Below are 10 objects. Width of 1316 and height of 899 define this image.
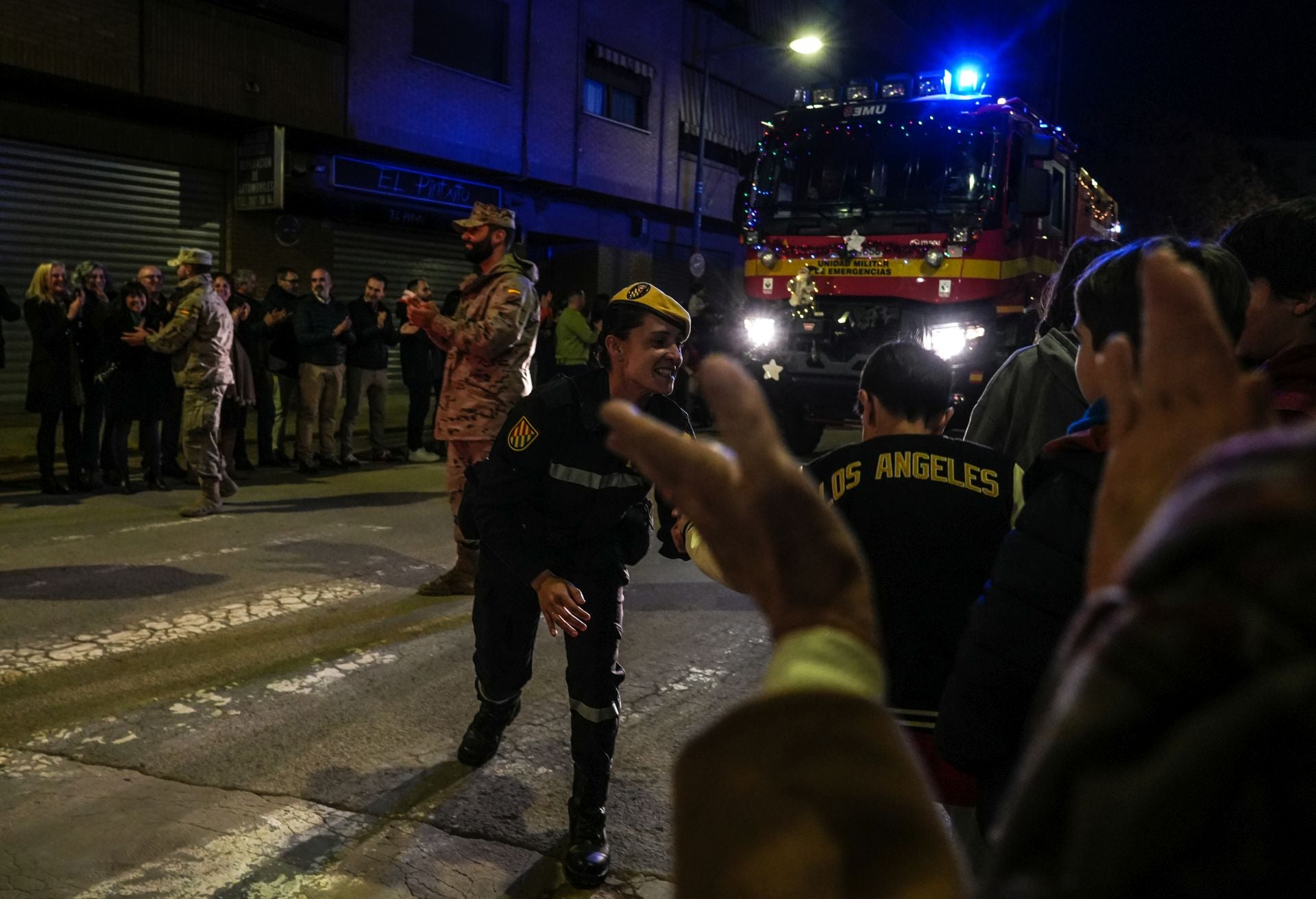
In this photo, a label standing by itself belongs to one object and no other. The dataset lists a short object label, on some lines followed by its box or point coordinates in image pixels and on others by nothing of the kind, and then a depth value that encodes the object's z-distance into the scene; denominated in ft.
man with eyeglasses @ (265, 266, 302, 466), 36.01
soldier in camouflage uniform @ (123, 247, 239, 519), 27.89
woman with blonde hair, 29.91
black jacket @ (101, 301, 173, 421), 30.76
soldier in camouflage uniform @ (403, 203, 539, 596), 19.63
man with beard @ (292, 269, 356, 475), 35.86
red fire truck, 33.37
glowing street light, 58.08
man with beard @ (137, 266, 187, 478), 32.19
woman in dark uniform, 10.64
